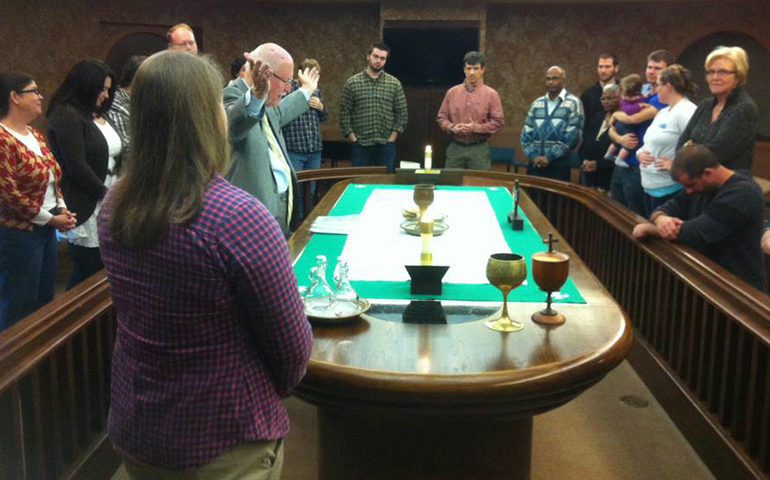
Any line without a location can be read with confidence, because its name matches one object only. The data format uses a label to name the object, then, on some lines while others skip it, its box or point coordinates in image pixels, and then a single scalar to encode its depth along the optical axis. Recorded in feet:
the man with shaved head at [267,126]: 9.23
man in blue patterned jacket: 19.72
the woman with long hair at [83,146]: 11.43
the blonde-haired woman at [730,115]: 12.10
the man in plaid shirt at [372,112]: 21.77
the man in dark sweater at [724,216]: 9.79
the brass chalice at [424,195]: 9.84
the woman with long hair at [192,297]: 4.24
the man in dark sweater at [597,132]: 19.90
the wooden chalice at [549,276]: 6.64
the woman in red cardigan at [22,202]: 10.56
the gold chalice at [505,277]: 6.50
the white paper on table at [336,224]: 10.31
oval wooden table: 5.72
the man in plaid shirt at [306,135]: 20.29
